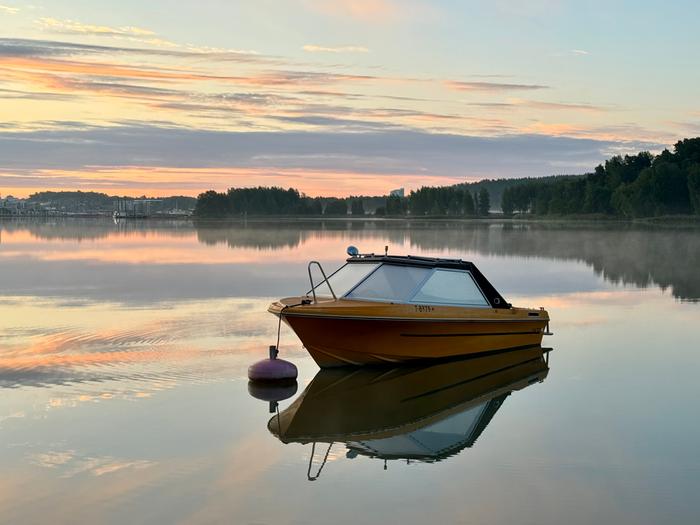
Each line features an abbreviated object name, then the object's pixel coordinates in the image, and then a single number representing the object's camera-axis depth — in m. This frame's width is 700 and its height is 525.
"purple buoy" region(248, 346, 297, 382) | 16.67
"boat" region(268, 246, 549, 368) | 17.89
